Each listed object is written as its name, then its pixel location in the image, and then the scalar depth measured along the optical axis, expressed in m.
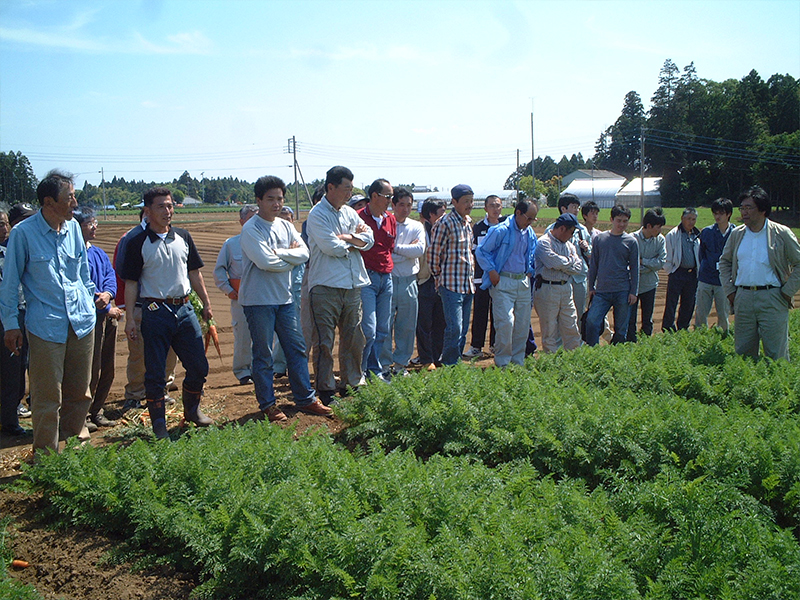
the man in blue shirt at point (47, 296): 4.94
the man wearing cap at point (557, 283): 8.48
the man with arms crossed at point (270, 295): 6.10
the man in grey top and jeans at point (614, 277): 8.98
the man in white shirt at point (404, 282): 7.89
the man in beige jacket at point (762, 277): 7.06
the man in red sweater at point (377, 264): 7.16
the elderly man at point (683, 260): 10.32
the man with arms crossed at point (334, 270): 6.45
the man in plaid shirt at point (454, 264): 8.00
